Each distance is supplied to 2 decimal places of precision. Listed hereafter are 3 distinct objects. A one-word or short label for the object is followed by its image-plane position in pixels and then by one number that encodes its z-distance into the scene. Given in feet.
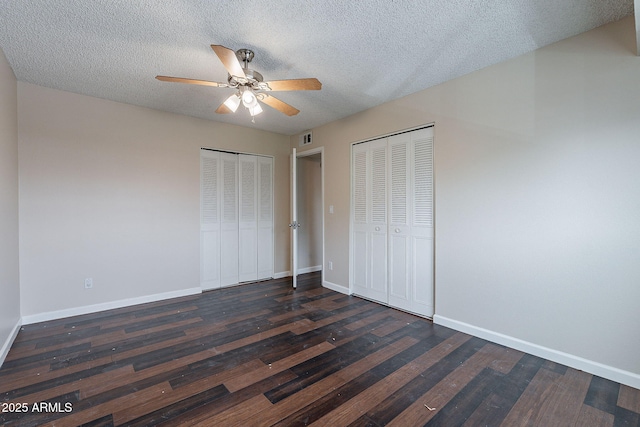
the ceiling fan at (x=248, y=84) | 7.01
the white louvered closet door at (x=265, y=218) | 15.97
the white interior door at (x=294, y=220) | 14.17
